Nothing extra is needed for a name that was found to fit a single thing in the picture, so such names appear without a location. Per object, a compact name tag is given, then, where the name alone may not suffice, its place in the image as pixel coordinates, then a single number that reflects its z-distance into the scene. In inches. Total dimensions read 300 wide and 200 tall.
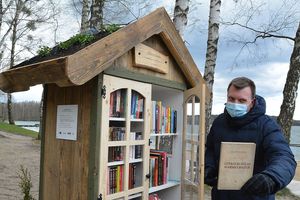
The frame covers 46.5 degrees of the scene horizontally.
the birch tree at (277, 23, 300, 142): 297.3
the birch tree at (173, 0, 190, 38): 233.3
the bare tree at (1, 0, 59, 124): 688.2
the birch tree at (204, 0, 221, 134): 298.5
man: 82.0
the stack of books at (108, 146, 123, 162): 138.3
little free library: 124.9
